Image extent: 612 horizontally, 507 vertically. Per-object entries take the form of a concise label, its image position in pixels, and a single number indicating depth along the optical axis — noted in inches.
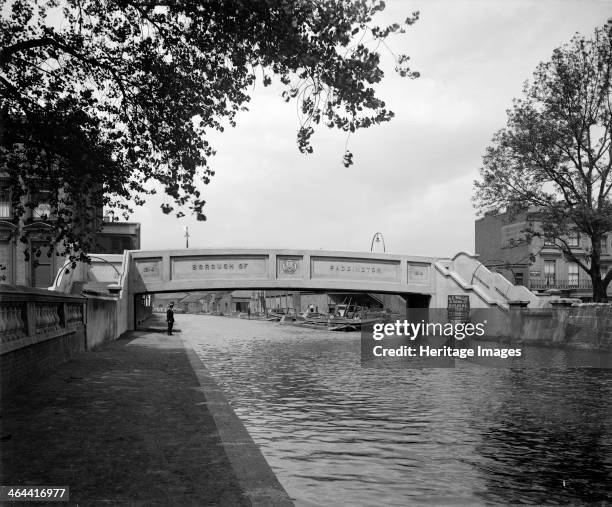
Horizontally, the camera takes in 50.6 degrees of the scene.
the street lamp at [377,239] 2064.0
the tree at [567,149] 1116.5
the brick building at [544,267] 2324.1
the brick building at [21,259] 1573.6
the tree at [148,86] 370.9
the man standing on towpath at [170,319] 1307.6
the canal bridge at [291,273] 1365.7
